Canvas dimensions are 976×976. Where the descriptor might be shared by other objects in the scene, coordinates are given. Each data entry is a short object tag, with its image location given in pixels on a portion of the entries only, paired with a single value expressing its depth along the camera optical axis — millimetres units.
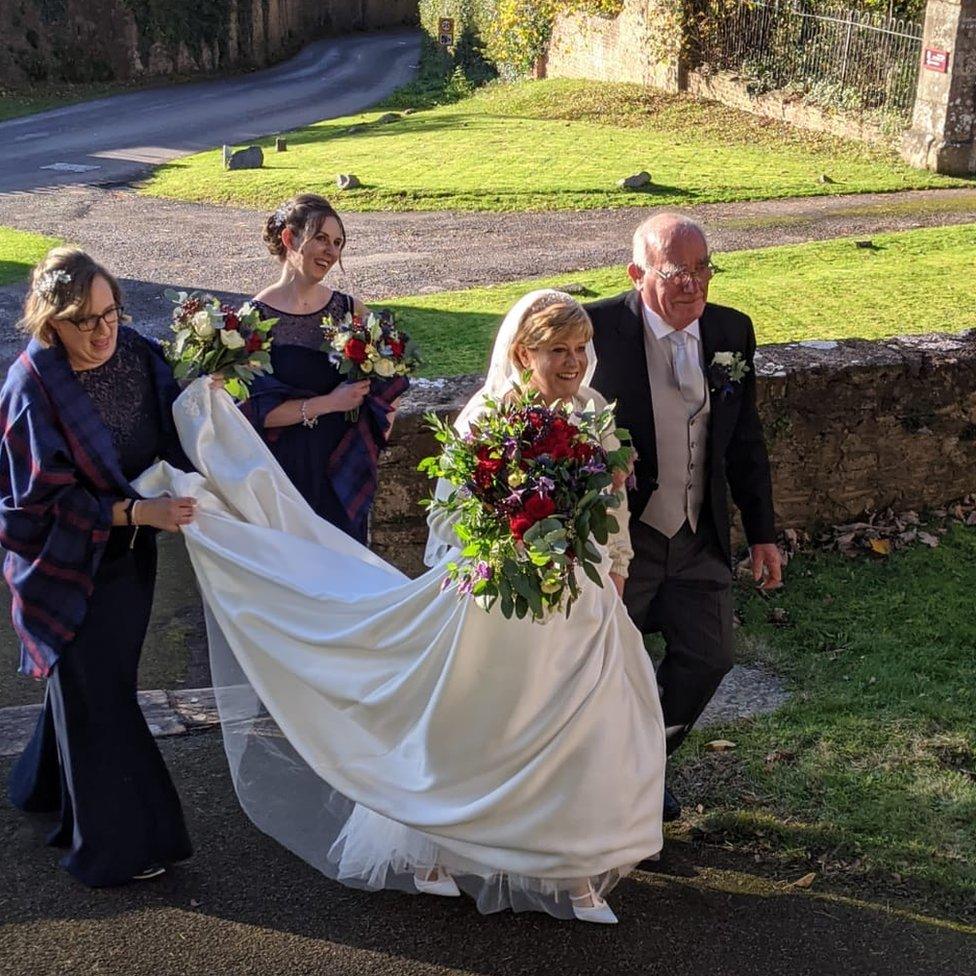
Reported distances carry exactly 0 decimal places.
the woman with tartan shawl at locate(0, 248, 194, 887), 4957
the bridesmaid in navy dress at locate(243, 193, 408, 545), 6219
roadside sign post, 36062
